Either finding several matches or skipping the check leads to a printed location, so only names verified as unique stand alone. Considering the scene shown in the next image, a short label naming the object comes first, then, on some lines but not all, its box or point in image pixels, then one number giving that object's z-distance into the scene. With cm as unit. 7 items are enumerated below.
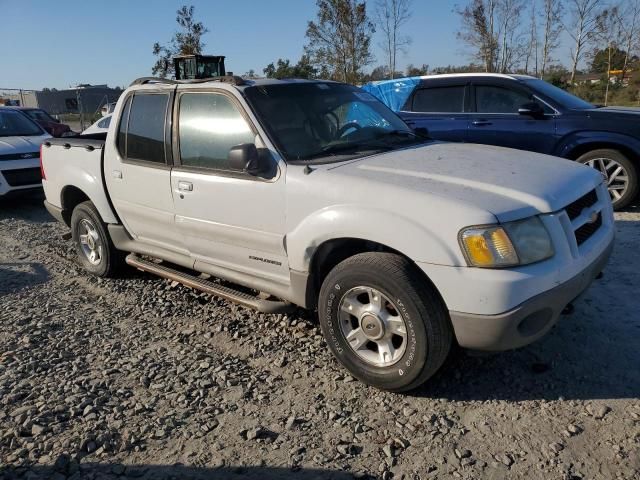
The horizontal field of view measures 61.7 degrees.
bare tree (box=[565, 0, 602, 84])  2245
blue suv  665
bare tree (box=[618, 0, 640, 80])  2384
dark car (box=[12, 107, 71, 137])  1534
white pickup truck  272
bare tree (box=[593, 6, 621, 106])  2278
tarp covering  823
